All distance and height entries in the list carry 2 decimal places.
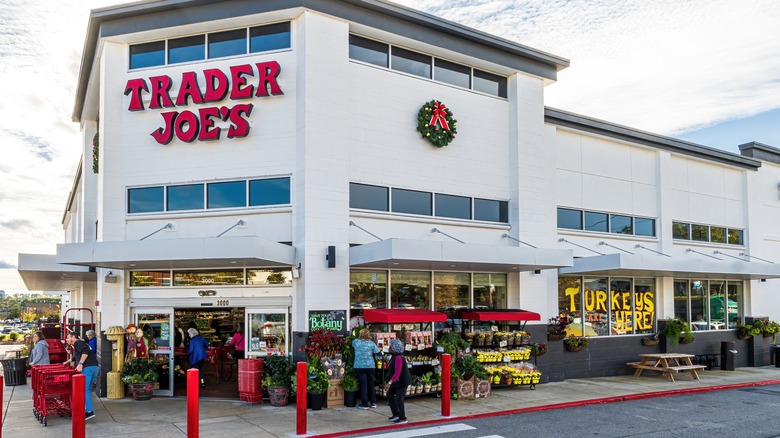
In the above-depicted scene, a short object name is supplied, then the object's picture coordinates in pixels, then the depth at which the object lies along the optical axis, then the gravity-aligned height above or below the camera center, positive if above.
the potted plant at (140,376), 14.93 -2.50
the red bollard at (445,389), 12.96 -2.45
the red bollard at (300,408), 11.27 -2.45
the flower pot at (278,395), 14.01 -2.75
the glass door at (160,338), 15.60 -1.72
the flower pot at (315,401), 13.66 -2.81
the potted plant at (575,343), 19.19 -2.26
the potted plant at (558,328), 18.70 -1.77
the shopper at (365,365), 13.79 -2.08
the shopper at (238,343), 17.80 -2.12
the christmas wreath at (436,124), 17.20 +3.81
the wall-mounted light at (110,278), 15.58 -0.25
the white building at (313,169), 15.19 +2.48
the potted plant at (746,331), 24.00 -2.41
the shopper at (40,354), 15.62 -2.07
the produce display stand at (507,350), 16.44 -2.16
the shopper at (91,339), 16.97 -1.92
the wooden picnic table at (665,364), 19.12 -2.99
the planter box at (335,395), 13.95 -2.75
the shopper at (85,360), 13.02 -1.86
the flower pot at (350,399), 13.95 -2.83
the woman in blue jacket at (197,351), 15.88 -2.04
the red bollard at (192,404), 10.23 -2.15
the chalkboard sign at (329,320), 14.74 -1.22
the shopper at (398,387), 12.37 -2.30
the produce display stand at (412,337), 14.70 -1.64
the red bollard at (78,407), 9.84 -2.13
